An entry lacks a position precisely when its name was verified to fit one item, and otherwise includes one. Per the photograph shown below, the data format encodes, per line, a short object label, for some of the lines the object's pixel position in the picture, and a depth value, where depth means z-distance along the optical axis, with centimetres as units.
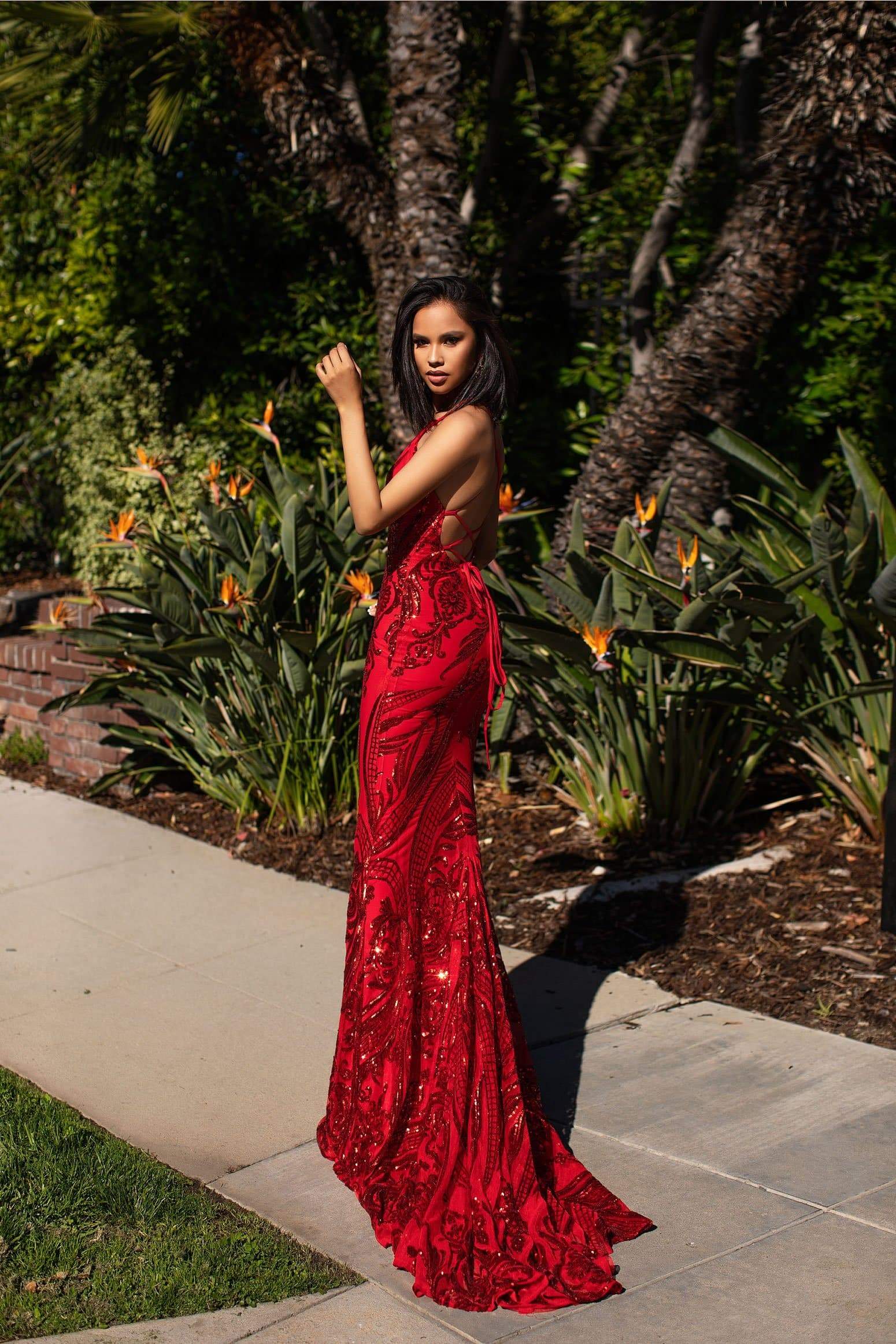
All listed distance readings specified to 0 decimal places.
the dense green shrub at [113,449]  879
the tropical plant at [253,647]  584
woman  293
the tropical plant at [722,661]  509
